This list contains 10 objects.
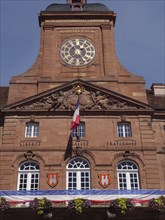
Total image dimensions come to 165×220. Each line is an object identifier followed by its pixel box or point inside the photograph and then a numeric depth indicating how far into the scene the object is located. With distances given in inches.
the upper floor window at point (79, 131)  1015.6
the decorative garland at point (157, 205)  820.6
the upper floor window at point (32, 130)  1018.7
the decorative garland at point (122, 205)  813.2
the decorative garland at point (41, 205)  809.0
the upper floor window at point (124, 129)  1025.5
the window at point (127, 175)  948.1
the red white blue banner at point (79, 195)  835.4
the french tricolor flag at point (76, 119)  973.8
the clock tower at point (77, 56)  1106.1
